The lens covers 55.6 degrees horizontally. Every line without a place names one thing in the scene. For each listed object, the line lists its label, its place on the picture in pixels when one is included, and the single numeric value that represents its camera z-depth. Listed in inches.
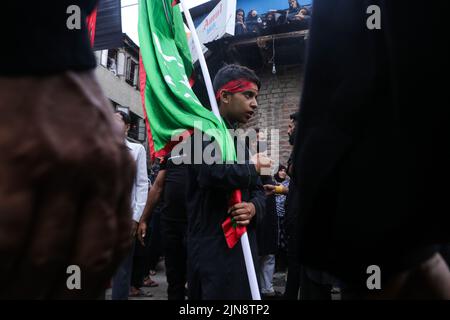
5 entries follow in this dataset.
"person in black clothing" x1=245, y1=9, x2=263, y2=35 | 364.2
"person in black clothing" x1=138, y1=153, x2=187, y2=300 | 144.9
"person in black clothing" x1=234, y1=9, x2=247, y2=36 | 369.7
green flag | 103.3
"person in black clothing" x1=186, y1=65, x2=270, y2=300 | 94.7
